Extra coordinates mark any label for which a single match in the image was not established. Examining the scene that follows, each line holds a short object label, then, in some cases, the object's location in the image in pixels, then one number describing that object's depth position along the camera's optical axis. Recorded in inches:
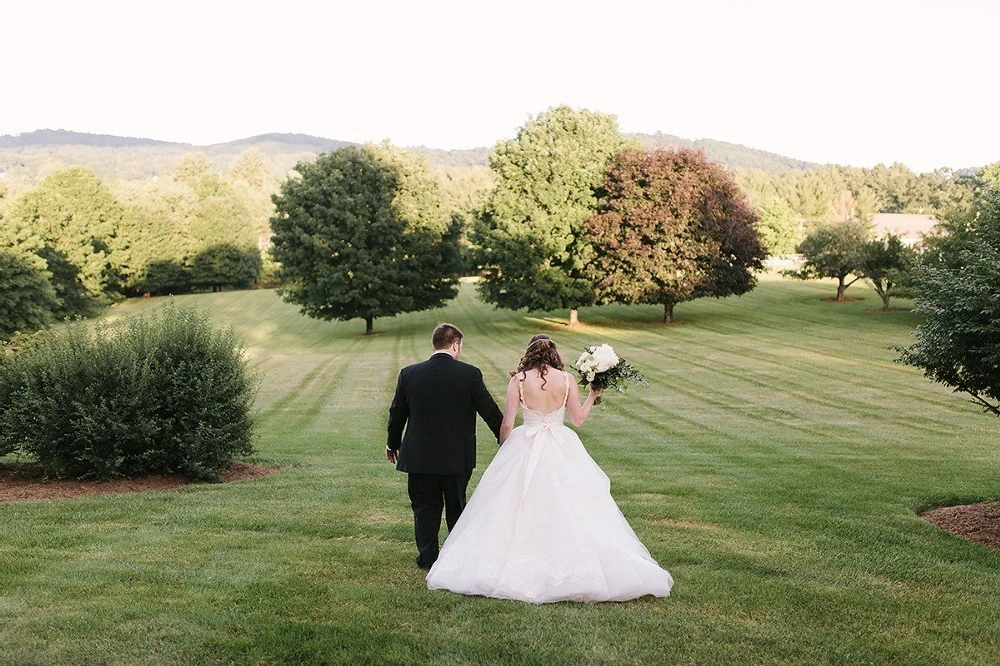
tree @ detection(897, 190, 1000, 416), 352.5
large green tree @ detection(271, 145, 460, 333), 1902.1
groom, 305.3
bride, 273.0
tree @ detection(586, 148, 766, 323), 1742.1
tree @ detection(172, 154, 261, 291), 3154.5
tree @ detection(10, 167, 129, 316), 2628.9
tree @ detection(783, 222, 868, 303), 1913.1
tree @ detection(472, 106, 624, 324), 1814.7
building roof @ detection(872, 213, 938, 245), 4337.4
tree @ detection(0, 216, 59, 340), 1043.3
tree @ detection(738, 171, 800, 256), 3705.7
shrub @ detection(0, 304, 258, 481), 477.7
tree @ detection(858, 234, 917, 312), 1779.0
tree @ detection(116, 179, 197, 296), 2974.9
